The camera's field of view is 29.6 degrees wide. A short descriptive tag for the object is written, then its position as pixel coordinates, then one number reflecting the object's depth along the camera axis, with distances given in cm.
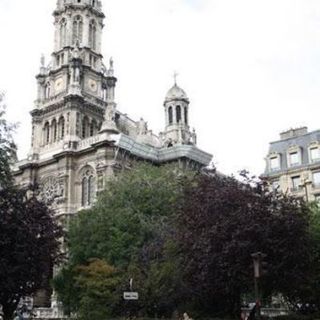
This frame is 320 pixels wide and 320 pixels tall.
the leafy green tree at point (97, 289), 3691
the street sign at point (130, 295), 2726
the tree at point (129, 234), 3638
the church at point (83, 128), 6481
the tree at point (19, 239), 3100
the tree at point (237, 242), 2948
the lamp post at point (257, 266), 2309
